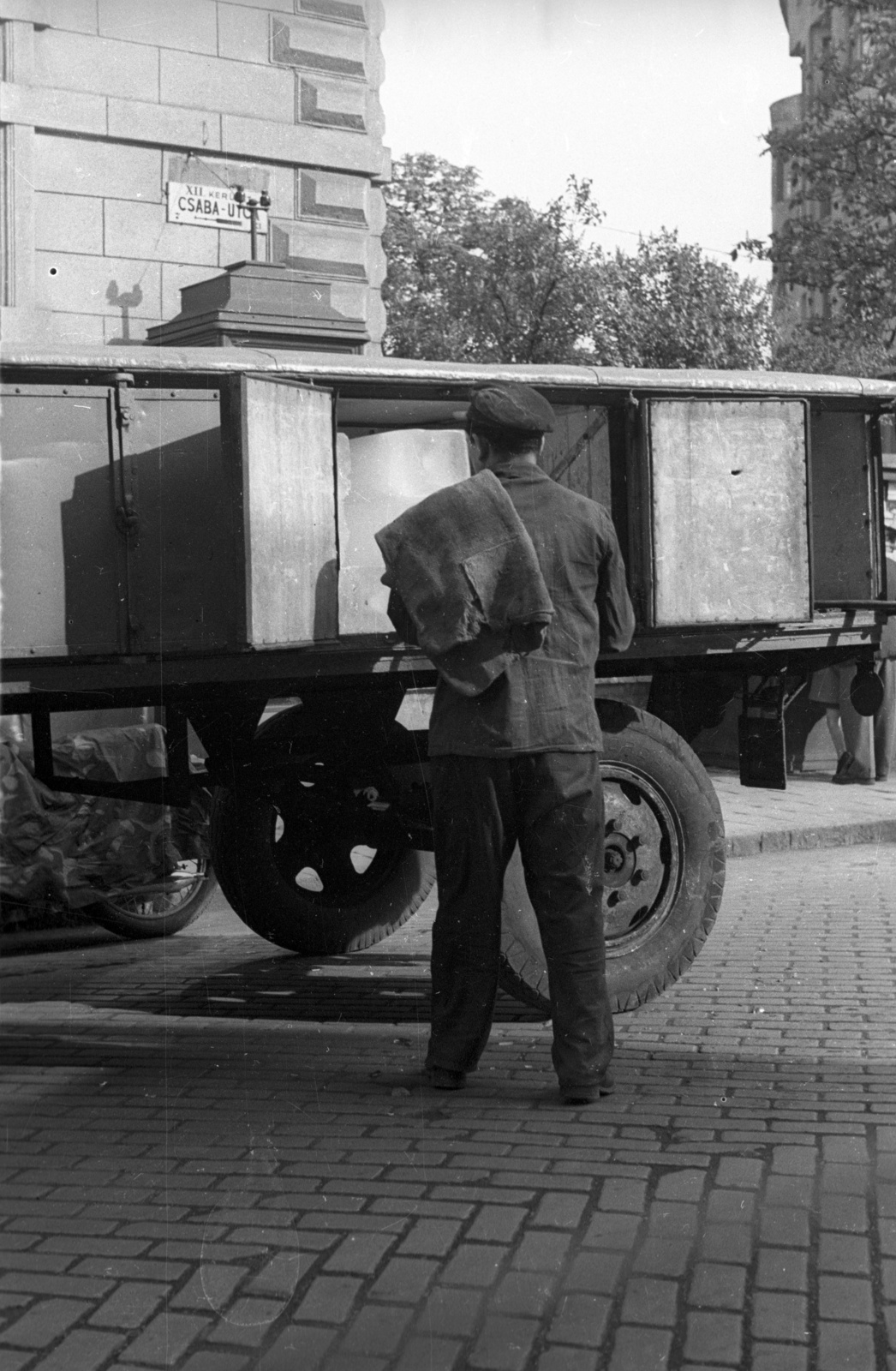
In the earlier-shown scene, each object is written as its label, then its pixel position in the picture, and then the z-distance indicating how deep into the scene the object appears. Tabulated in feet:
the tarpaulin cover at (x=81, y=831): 24.54
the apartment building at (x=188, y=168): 40.14
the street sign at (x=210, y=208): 42.70
